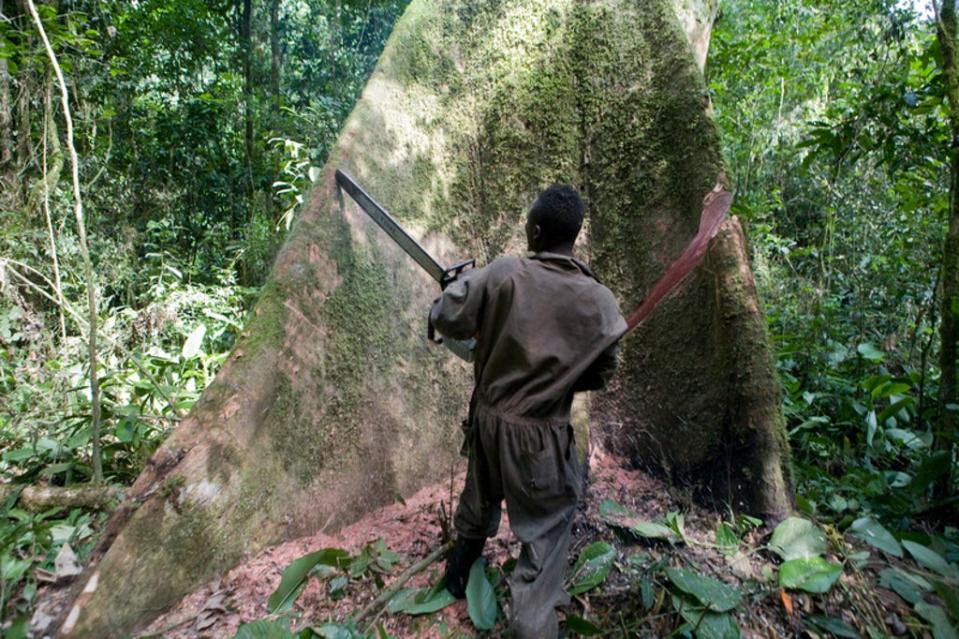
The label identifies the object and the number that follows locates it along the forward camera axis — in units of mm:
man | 1954
